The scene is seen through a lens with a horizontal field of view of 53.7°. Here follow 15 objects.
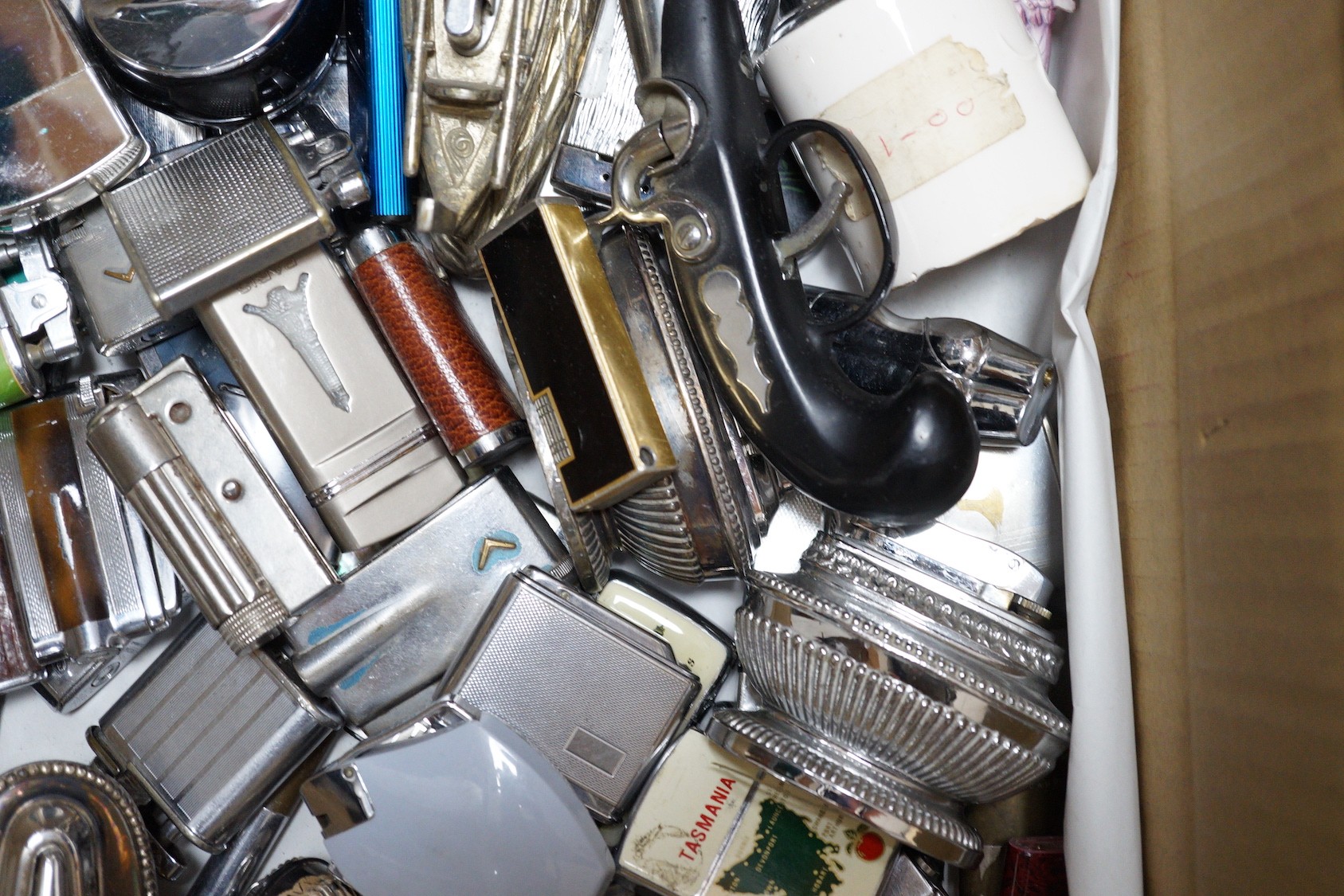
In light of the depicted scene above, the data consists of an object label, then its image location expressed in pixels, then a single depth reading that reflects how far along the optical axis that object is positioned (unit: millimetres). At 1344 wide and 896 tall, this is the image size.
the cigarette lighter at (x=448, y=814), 293
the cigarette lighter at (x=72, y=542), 328
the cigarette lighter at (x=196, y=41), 310
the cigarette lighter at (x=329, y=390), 319
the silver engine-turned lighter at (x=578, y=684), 311
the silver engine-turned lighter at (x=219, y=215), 313
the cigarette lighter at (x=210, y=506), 315
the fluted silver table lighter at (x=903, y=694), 277
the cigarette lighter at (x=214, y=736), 323
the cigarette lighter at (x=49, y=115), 314
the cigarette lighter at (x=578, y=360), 290
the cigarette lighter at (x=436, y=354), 318
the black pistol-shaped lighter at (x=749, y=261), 286
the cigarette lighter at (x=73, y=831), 314
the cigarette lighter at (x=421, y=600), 324
